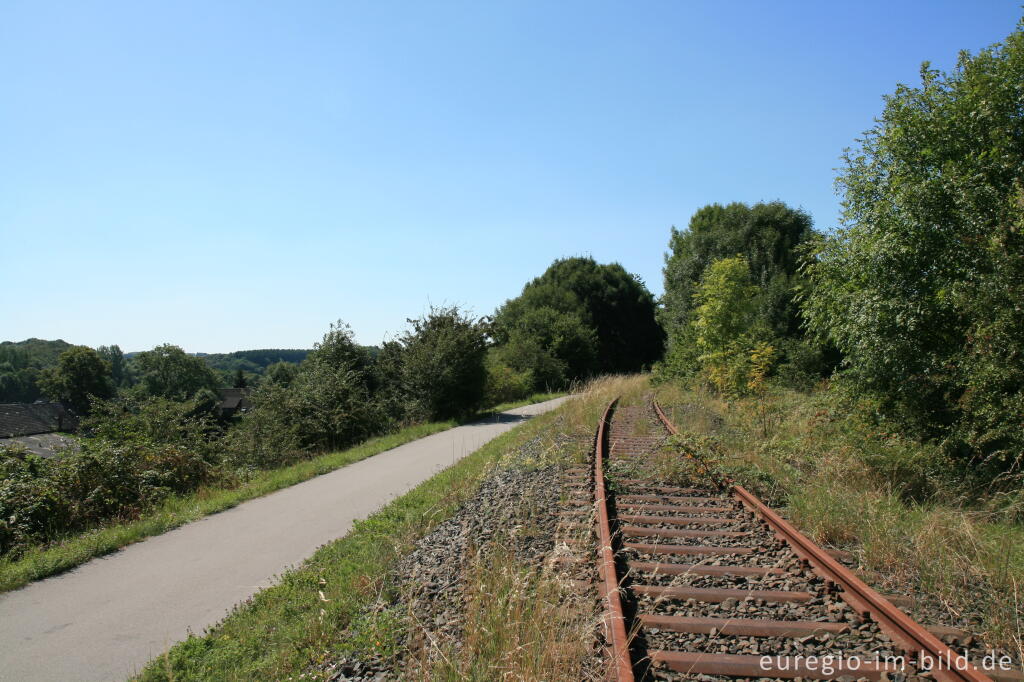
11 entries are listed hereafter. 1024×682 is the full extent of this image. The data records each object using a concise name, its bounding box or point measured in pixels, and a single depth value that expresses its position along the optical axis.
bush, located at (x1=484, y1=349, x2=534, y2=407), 28.69
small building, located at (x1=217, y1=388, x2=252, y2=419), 79.45
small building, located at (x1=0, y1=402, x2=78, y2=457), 49.75
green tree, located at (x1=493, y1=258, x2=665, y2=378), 45.66
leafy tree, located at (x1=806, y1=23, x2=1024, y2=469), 6.74
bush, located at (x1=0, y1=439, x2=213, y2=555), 7.66
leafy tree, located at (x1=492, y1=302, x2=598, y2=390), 39.47
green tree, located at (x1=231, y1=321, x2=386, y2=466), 16.03
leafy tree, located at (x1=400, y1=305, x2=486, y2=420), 22.72
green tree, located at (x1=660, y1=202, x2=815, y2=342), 30.89
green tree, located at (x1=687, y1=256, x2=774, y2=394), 15.85
